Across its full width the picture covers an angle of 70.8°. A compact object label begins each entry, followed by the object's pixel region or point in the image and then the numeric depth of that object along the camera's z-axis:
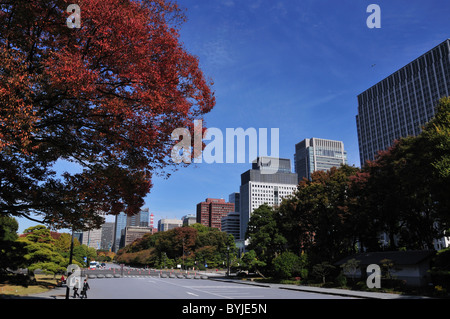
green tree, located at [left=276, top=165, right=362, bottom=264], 38.31
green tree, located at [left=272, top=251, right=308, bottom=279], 39.16
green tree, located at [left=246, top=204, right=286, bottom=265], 44.41
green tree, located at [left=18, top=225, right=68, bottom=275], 27.25
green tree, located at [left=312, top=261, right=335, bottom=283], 35.28
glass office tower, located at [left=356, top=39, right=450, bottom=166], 132.38
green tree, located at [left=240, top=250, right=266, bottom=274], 45.06
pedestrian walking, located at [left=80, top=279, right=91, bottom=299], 20.77
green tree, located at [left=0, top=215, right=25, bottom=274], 23.70
